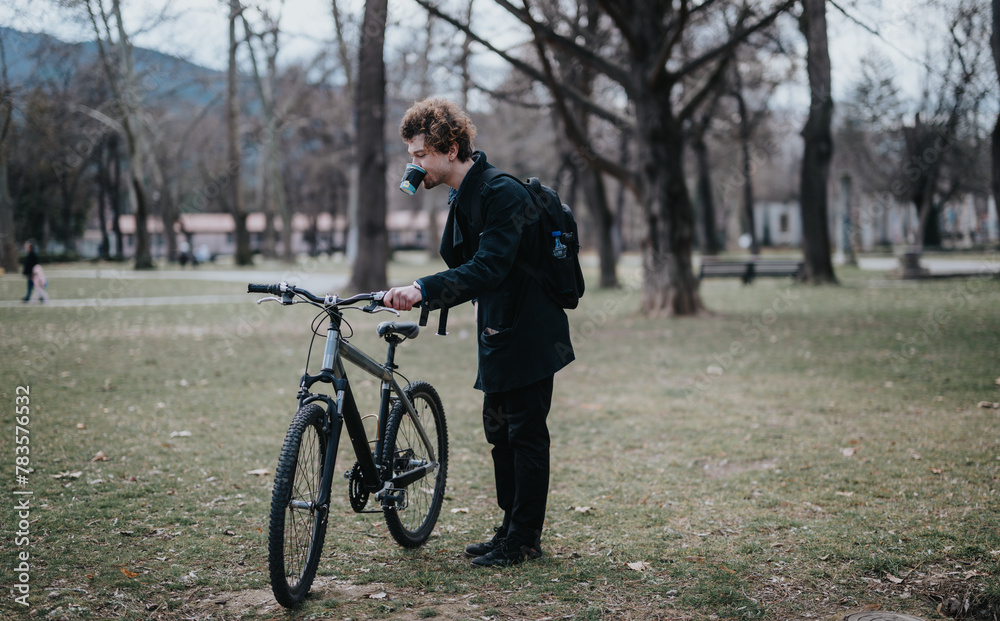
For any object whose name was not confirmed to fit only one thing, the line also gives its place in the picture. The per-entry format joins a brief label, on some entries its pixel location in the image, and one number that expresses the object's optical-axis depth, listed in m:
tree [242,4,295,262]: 37.03
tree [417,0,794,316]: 13.73
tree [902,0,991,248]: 21.33
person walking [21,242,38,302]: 17.67
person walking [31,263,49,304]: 18.00
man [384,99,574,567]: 3.50
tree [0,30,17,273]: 11.06
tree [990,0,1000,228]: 9.15
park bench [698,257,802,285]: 23.56
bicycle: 3.19
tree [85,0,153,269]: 29.62
